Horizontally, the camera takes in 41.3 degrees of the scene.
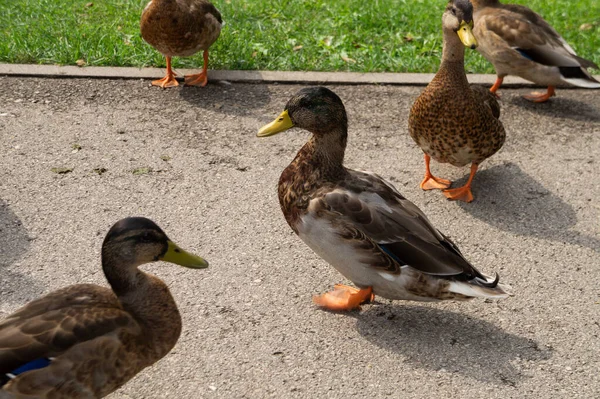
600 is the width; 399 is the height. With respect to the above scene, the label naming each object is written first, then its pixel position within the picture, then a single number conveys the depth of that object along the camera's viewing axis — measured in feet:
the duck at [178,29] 22.58
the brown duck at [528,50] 22.95
